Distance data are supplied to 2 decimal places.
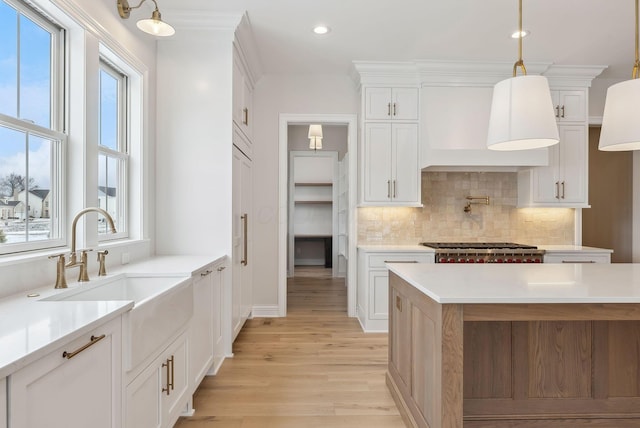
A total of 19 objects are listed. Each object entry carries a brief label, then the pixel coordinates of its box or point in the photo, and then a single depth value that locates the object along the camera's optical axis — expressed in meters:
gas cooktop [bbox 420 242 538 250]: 3.93
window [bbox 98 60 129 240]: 2.59
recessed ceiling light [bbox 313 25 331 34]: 3.32
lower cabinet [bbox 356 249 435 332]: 3.92
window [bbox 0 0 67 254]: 1.79
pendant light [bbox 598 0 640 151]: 1.91
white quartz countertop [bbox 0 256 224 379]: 0.93
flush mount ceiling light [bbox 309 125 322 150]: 6.10
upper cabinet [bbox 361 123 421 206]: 4.12
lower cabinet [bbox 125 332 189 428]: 1.55
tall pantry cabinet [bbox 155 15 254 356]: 3.13
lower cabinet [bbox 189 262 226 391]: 2.37
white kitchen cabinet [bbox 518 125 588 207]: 4.19
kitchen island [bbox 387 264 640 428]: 2.06
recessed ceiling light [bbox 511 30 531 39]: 3.36
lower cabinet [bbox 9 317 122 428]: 0.92
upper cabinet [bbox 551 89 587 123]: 4.18
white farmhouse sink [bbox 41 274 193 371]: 1.47
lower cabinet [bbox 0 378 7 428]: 0.85
